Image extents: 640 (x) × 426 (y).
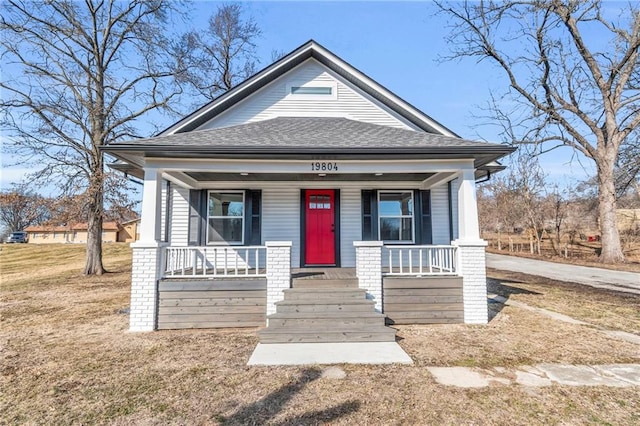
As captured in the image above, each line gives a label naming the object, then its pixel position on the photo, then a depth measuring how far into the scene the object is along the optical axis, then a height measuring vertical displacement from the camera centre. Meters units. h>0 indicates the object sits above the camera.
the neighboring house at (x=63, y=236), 47.61 -0.07
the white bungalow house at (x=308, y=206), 6.05 +0.74
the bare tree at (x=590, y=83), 16.02 +8.01
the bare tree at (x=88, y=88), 12.90 +6.46
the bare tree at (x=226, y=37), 20.17 +13.33
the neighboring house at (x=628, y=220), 18.63 +0.73
